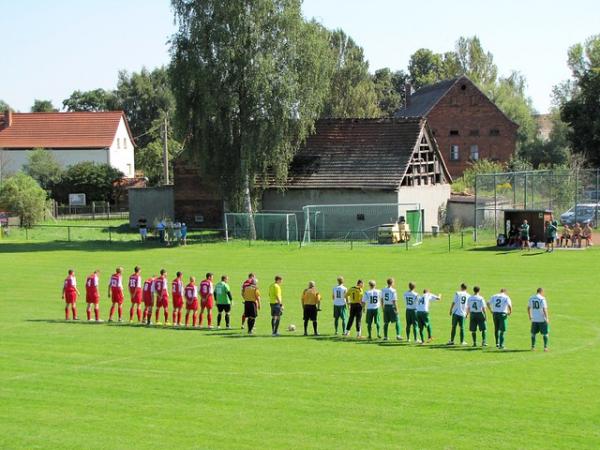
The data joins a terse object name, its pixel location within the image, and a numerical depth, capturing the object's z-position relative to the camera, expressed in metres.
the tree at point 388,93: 140.00
